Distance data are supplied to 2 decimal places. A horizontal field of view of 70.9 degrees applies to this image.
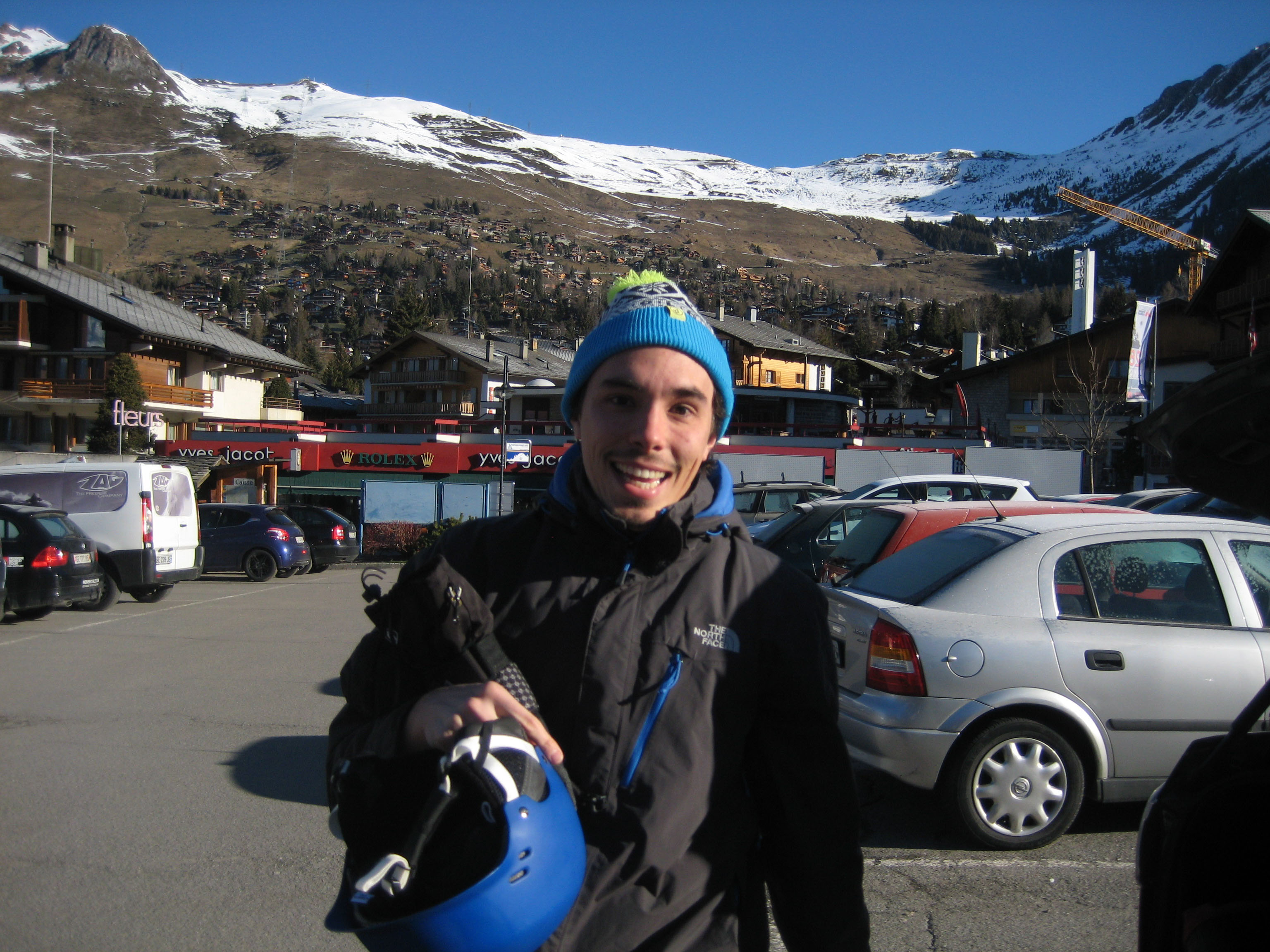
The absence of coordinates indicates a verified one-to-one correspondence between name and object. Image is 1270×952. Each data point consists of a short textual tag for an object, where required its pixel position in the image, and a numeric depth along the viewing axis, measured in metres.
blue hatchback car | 19.28
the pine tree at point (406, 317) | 94.81
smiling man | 1.52
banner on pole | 29.34
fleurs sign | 22.89
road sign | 34.19
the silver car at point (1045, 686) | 4.50
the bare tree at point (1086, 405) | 32.81
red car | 7.86
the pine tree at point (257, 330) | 117.12
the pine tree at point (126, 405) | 39.97
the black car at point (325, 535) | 22.08
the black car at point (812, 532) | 10.18
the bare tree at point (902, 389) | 72.12
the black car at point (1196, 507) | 12.45
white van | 13.58
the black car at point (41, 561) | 11.58
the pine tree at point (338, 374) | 97.06
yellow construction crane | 82.88
